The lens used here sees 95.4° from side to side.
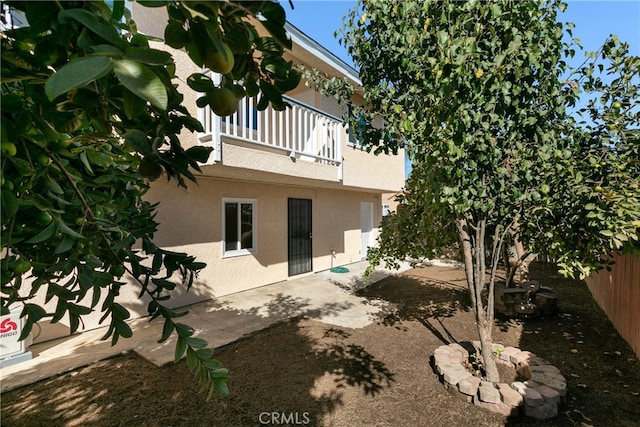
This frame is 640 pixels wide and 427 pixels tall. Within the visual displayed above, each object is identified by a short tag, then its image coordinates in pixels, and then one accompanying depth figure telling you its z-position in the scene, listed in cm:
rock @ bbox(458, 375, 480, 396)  345
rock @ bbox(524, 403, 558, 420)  314
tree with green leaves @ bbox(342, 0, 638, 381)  287
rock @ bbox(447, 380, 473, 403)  347
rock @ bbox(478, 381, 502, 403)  330
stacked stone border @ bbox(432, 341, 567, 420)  319
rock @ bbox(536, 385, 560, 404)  319
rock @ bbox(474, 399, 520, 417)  321
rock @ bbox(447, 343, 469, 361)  429
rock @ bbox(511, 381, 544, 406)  317
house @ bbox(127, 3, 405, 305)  649
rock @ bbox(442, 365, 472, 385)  364
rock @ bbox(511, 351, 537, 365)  403
